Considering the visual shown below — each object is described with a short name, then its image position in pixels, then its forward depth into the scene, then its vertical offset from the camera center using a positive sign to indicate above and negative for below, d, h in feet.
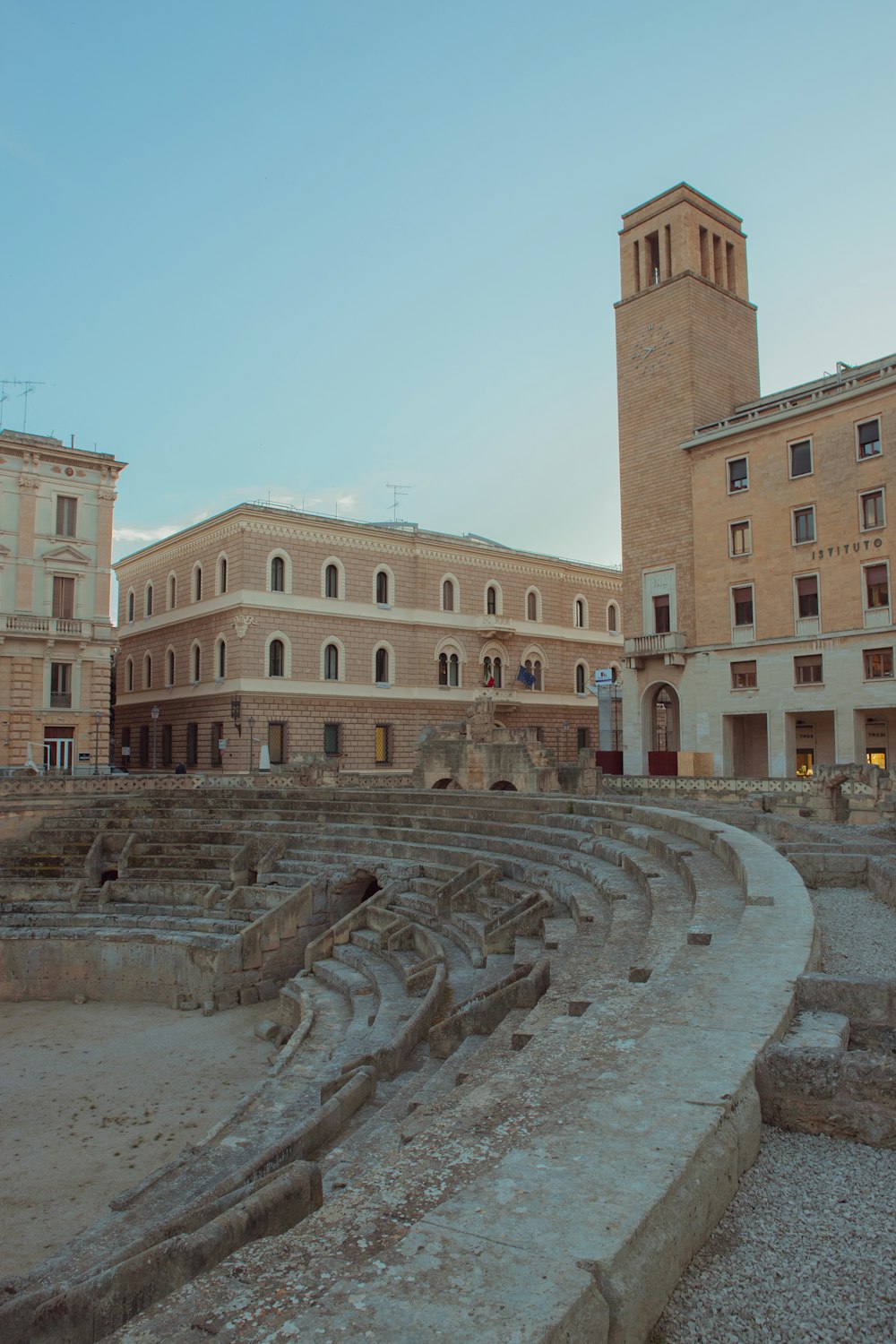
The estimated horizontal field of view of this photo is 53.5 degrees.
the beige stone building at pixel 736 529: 97.25 +27.25
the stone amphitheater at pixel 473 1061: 8.15 -4.93
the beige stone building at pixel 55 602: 105.29 +19.62
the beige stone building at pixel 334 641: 118.21 +17.63
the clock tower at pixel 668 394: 113.29 +47.47
